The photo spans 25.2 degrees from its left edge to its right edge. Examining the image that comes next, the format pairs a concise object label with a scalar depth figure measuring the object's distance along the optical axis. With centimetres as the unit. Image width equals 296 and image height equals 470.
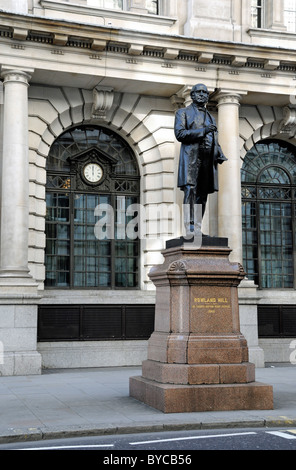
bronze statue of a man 1259
